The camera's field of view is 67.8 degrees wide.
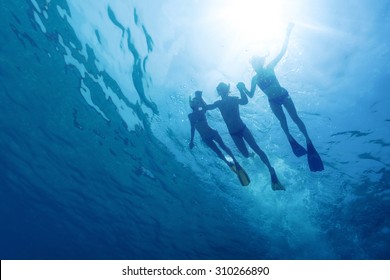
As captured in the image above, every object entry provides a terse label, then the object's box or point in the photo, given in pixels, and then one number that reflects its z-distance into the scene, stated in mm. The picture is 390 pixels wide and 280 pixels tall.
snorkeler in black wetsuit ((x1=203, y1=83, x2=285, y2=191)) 8906
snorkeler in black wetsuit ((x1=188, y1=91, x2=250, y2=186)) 8906
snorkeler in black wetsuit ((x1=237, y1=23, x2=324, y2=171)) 8234
